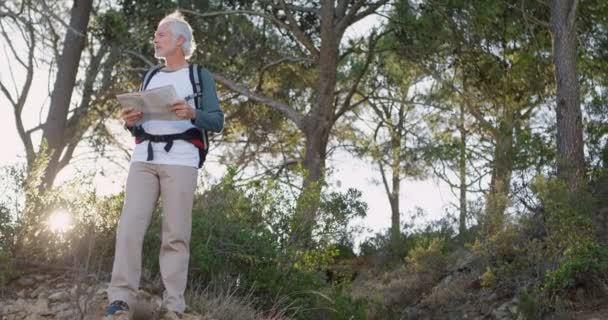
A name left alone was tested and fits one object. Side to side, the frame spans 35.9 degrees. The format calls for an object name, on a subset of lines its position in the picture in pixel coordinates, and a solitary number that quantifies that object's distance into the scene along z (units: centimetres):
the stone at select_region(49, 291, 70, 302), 580
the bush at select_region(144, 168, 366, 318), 707
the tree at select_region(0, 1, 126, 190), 1430
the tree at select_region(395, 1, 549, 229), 1404
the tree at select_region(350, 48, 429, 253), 1669
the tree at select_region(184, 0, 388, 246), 1463
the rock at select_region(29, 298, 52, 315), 558
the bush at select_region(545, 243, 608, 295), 840
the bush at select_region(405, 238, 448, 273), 1142
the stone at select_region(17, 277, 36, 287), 629
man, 506
